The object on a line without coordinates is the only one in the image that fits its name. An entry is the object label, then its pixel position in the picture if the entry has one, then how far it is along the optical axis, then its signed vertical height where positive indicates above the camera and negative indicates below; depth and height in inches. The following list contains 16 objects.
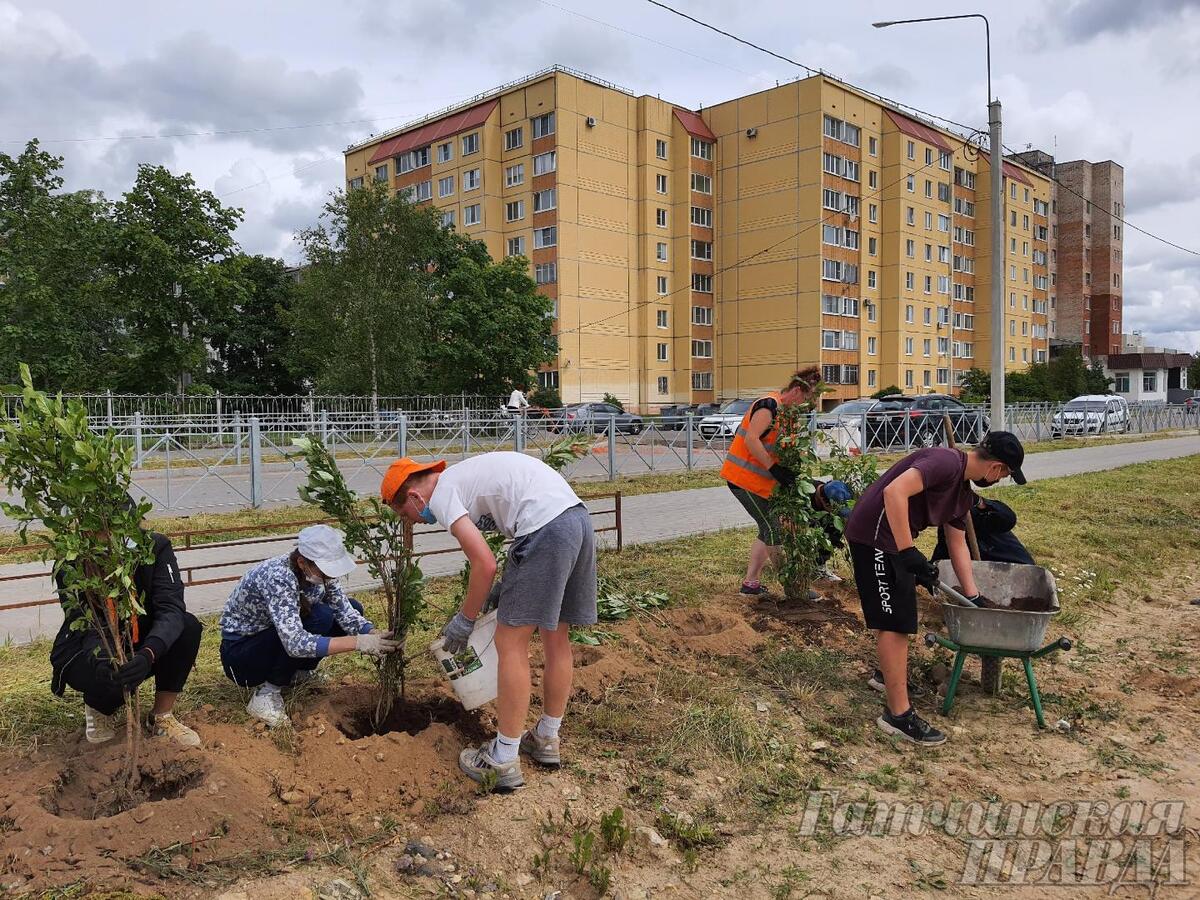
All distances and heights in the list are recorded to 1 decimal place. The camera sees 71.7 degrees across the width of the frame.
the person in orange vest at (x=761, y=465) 211.5 -14.4
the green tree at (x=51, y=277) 1015.6 +189.1
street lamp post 438.6 +75.1
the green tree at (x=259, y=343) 1562.5 +141.6
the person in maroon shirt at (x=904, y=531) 143.0 -21.6
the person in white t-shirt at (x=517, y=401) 881.0 +13.8
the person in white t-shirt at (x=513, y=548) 117.9 -19.3
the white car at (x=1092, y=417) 1032.8 -13.6
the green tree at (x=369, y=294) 1160.2 +174.2
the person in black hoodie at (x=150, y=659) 117.2 -35.0
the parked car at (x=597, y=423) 591.5 -8.1
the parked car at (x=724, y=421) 715.4 -10.1
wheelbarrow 146.7 -41.2
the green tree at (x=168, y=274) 1018.7 +180.3
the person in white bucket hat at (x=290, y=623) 135.3 -35.9
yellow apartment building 1654.8 +402.1
